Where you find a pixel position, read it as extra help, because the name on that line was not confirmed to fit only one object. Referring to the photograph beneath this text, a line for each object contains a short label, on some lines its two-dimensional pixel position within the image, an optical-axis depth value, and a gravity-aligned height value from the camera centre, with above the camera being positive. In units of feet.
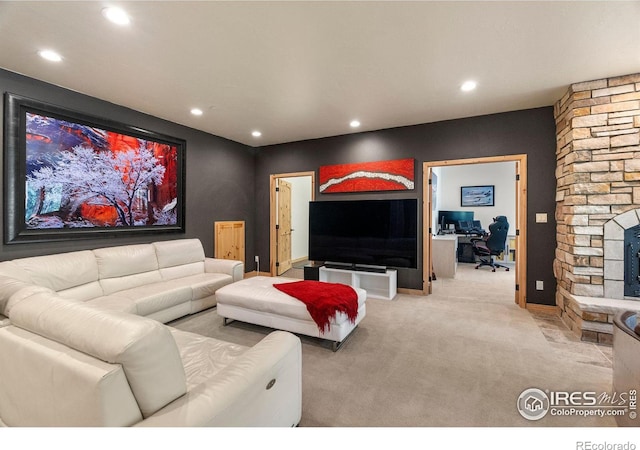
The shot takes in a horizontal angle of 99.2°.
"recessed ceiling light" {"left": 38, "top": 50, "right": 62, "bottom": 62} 7.78 +4.87
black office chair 18.92 -1.49
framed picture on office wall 23.94 +2.48
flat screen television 13.38 -0.47
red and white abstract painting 14.05 +2.55
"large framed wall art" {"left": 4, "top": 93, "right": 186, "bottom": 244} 8.89 +1.82
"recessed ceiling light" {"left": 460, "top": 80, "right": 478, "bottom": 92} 9.45 +4.91
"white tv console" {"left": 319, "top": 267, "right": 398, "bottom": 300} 13.47 -2.98
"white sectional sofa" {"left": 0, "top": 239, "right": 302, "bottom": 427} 3.07 -2.06
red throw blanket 8.00 -2.36
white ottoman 8.23 -2.90
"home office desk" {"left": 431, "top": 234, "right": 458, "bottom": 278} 17.74 -2.20
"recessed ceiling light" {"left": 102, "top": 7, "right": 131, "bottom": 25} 6.13 +4.80
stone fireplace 8.84 +0.92
